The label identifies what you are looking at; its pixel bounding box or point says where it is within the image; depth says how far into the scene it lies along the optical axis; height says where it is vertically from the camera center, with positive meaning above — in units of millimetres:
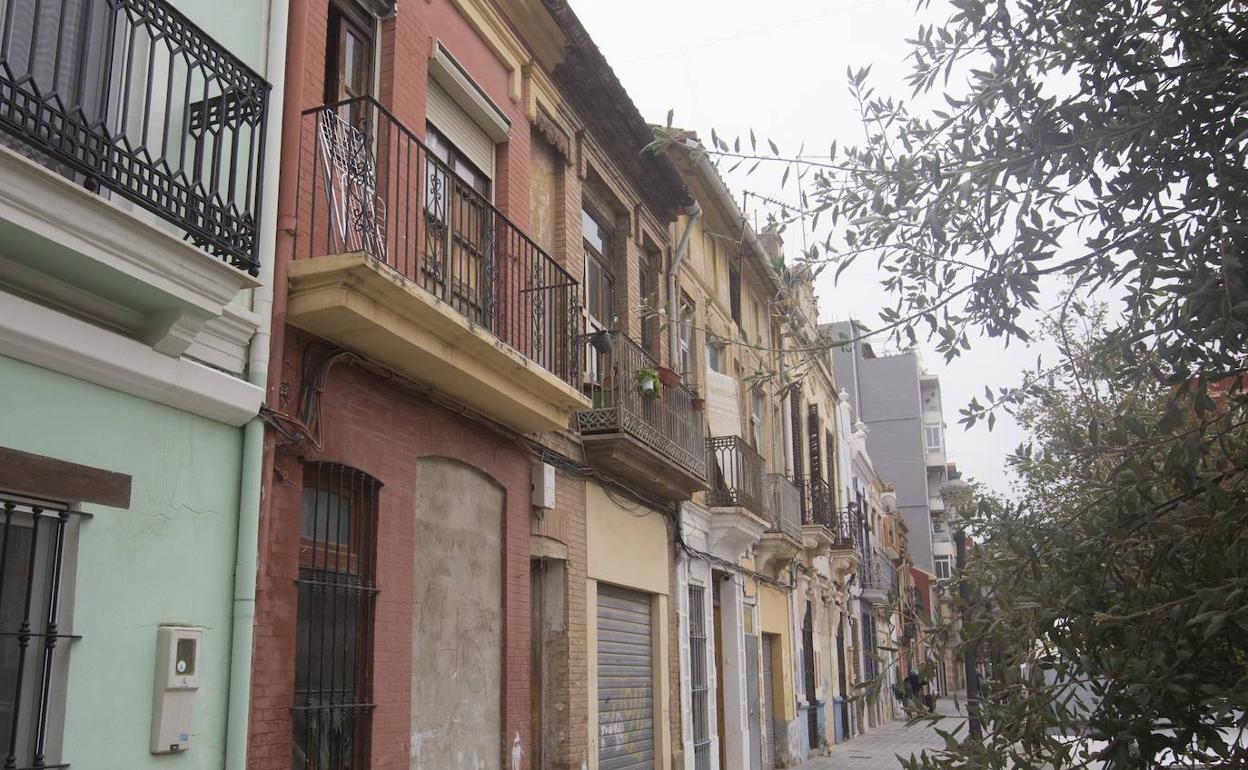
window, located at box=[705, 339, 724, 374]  17453 +4558
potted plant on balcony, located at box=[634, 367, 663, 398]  12344 +2946
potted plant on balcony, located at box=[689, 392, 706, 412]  14133 +3120
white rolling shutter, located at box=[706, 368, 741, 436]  16156 +3546
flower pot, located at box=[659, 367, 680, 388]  12914 +3155
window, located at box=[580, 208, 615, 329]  12992 +4423
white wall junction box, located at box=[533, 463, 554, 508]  10125 +1532
